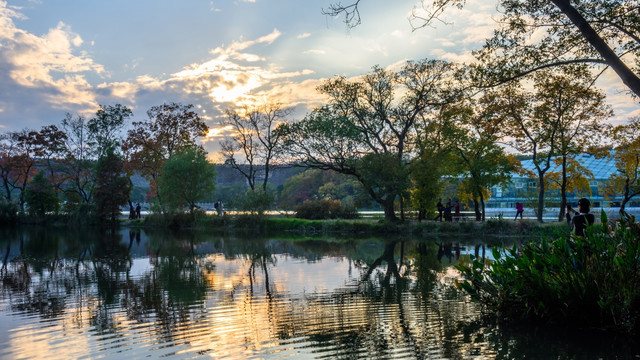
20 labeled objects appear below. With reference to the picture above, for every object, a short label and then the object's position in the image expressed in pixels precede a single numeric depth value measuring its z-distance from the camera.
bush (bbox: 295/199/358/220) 38.25
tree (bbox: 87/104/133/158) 47.09
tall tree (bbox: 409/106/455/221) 30.75
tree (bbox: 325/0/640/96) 9.61
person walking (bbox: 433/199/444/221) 32.94
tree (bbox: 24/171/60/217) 45.34
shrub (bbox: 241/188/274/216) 36.47
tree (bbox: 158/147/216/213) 39.34
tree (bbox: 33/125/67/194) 46.38
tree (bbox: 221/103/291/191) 45.83
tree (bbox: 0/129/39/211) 46.38
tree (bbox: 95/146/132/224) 42.03
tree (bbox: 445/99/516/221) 31.95
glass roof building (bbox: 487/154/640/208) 46.56
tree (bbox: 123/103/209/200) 44.84
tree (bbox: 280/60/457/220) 31.56
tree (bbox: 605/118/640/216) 31.44
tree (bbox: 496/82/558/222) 27.84
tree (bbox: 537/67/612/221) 27.24
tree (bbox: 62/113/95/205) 46.72
